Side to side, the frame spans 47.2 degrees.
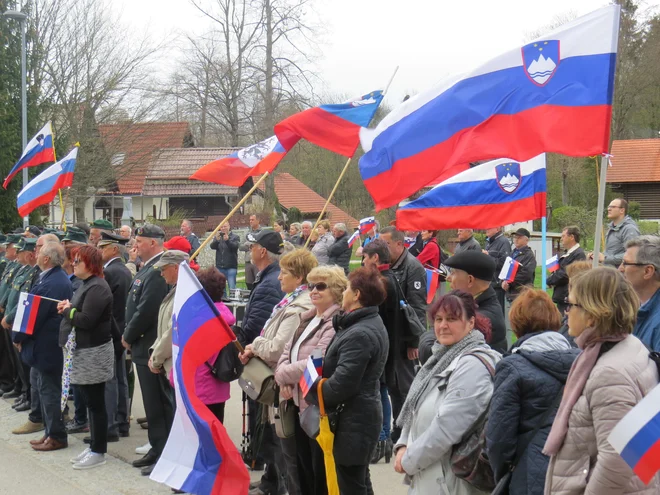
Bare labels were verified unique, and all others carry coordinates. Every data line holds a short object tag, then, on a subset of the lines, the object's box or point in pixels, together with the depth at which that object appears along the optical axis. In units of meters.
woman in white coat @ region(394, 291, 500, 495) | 3.73
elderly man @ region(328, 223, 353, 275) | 14.75
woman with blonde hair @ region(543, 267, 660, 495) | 2.80
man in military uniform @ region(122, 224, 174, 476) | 6.56
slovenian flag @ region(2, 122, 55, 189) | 13.27
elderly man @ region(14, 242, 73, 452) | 7.30
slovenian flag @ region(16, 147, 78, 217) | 11.74
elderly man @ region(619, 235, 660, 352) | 3.91
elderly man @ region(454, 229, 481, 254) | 11.11
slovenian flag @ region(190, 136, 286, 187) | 7.77
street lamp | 18.86
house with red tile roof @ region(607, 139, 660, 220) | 33.12
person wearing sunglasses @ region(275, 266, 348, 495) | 4.85
